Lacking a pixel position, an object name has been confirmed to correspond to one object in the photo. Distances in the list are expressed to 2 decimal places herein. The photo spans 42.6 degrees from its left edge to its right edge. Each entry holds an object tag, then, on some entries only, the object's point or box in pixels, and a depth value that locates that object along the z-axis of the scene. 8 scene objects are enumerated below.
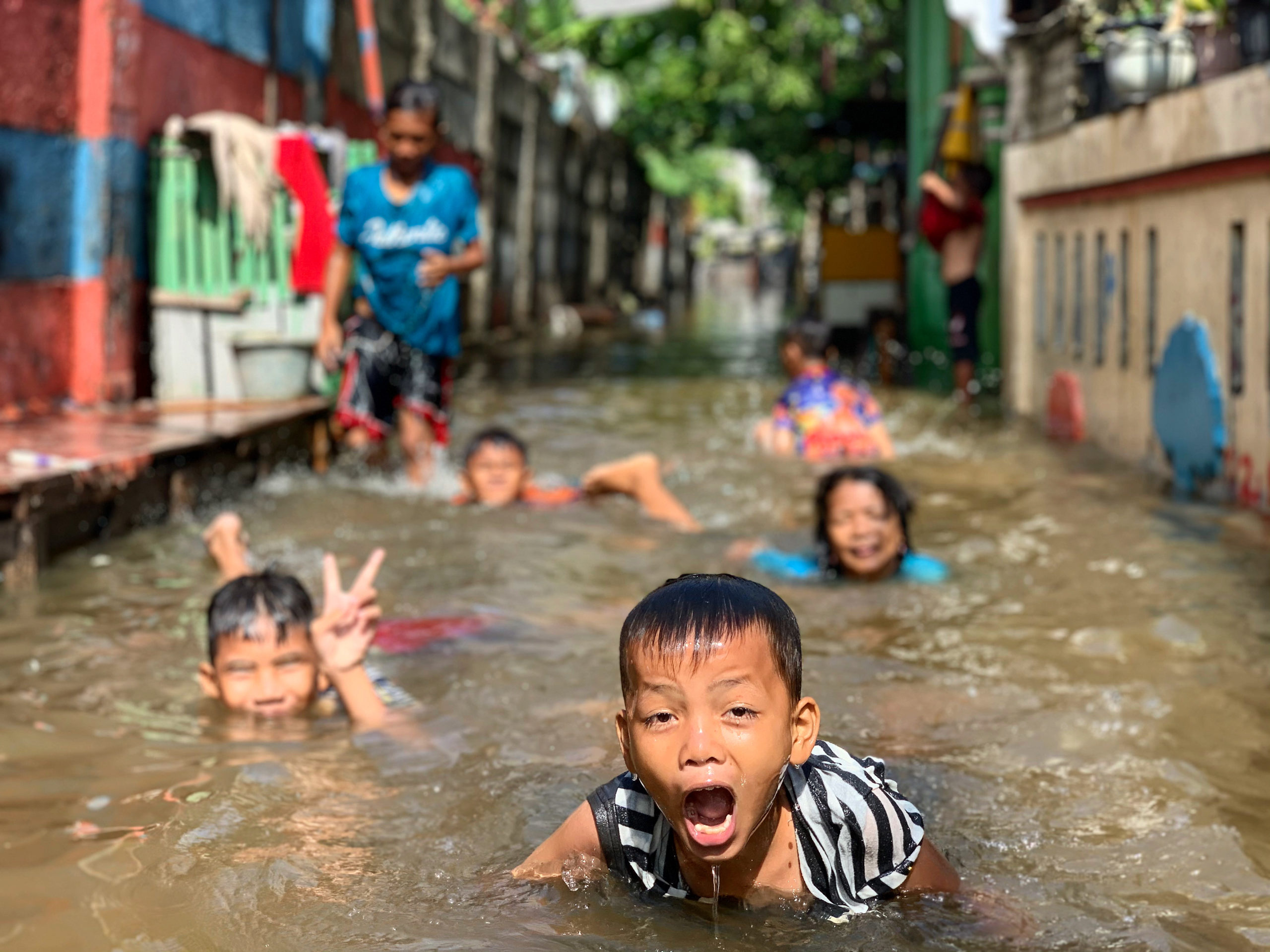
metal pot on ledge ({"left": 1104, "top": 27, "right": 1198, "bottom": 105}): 8.01
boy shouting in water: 2.62
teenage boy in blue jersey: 7.77
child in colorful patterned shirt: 9.00
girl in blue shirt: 5.66
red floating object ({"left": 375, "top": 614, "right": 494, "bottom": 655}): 5.12
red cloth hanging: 8.79
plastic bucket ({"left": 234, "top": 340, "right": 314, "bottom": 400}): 8.77
